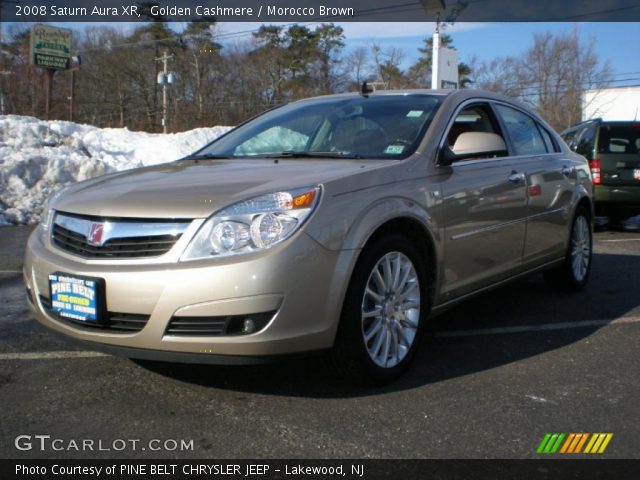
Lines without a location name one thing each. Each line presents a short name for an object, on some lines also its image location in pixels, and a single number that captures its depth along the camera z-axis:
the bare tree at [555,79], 50.31
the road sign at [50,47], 24.91
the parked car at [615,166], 9.80
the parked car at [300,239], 2.84
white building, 40.00
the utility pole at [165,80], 33.81
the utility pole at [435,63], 14.30
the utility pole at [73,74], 32.19
